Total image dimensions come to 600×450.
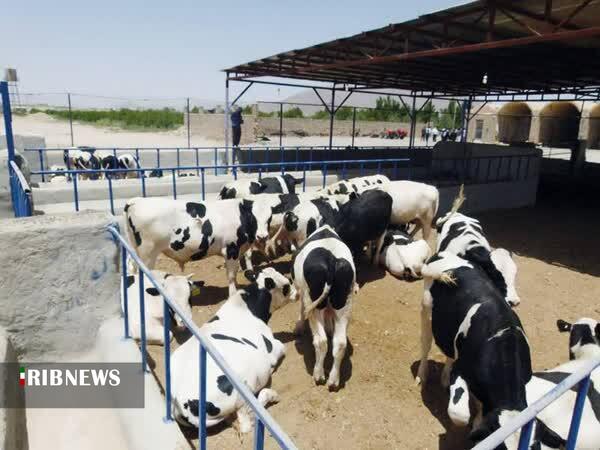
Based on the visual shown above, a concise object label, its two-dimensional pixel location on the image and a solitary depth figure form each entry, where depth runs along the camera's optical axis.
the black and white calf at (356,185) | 8.80
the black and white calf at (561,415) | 2.91
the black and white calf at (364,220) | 7.27
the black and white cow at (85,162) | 12.95
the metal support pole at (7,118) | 5.99
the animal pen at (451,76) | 5.76
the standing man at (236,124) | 17.39
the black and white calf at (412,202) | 8.43
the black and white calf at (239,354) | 3.69
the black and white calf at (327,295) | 4.52
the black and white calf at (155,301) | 4.86
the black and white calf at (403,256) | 7.44
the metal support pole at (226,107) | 14.75
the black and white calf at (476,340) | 3.04
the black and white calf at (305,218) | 6.86
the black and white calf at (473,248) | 5.49
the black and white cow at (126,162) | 13.24
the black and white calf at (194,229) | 6.20
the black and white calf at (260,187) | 8.57
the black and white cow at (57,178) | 11.49
